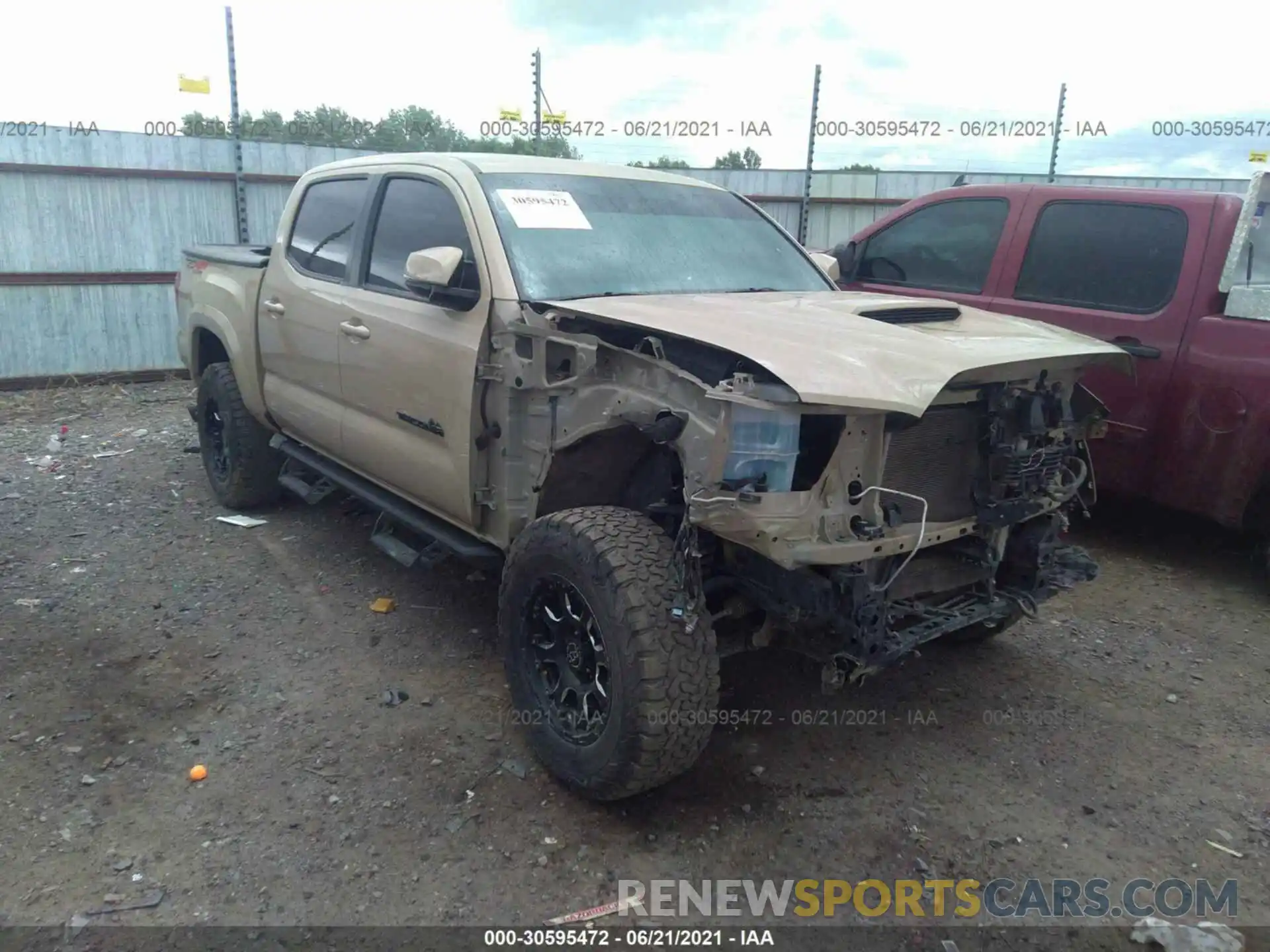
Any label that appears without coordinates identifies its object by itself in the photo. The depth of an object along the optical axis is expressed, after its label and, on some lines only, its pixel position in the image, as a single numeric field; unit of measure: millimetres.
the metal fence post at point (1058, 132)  9742
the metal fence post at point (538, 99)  9188
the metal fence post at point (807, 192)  9969
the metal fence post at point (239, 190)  9203
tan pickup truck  2693
